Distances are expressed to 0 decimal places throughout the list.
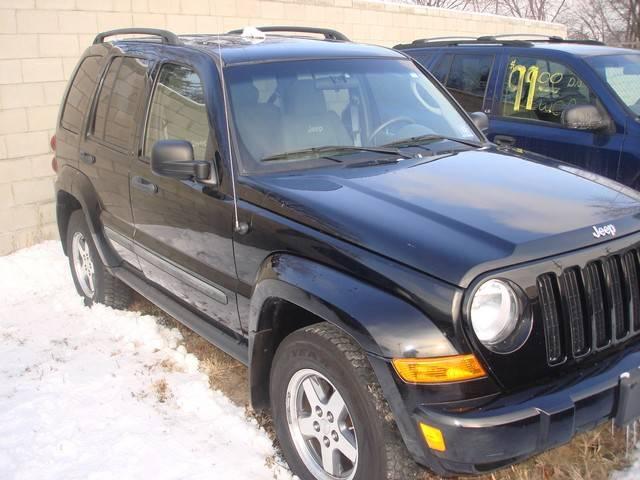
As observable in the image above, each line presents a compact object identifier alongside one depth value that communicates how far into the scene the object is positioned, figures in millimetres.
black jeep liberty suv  2354
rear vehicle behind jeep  5281
